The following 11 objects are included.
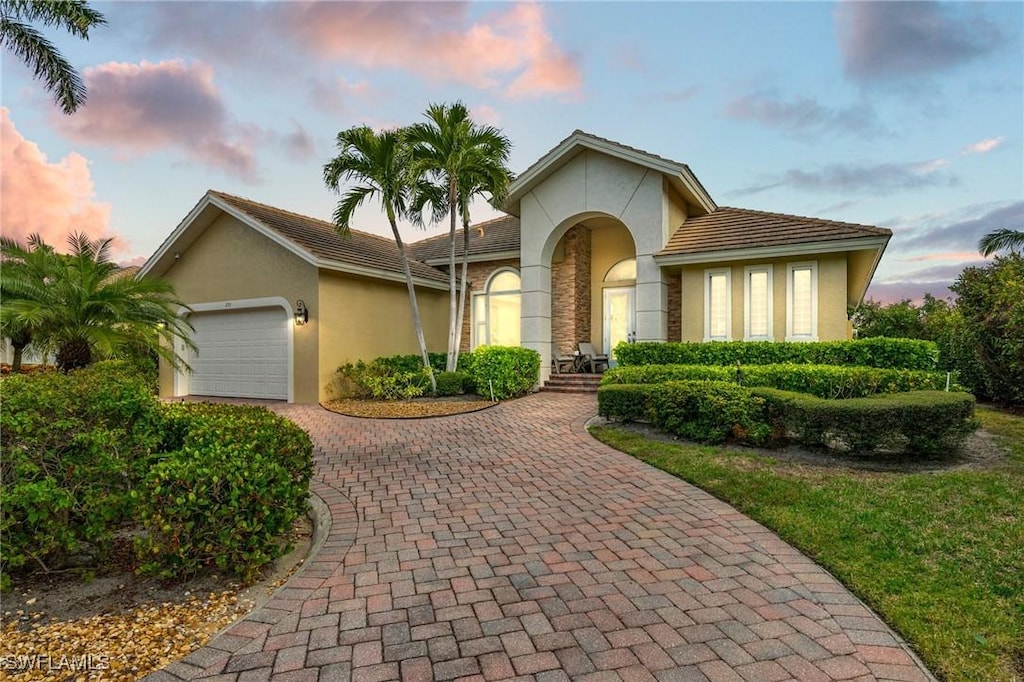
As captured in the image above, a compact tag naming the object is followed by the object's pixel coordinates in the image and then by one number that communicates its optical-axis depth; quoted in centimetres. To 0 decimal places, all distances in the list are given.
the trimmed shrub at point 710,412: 741
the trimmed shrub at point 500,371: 1234
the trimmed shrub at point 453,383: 1321
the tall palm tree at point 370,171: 1216
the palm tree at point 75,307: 666
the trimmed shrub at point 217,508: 338
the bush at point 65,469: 337
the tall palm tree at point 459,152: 1223
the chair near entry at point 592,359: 1474
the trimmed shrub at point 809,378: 831
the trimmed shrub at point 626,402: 870
